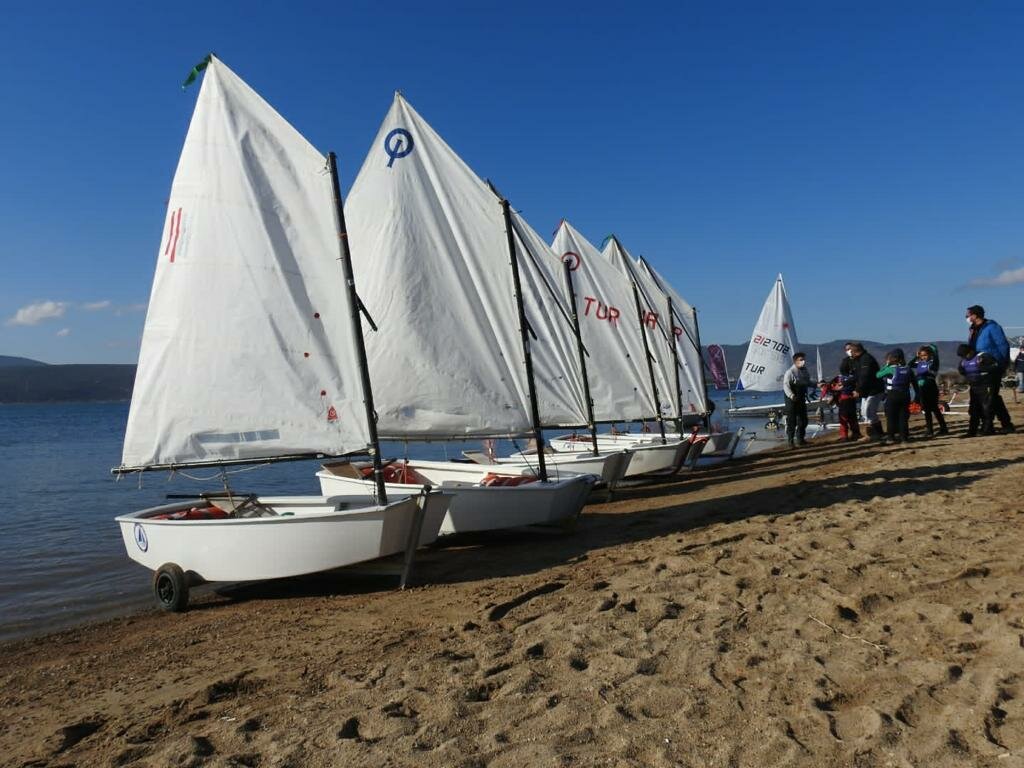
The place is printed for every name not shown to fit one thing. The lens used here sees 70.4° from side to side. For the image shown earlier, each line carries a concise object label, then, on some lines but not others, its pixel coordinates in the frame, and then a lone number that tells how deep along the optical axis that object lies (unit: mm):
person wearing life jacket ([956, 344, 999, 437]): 13554
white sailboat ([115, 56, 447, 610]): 8414
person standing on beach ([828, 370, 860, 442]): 16953
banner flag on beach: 31933
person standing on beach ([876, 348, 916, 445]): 14477
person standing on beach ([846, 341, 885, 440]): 16250
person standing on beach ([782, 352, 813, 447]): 16766
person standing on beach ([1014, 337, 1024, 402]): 27750
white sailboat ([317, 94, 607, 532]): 10461
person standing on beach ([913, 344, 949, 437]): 16156
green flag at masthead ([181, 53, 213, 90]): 8775
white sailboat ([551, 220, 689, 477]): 17078
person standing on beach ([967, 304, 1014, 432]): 13312
